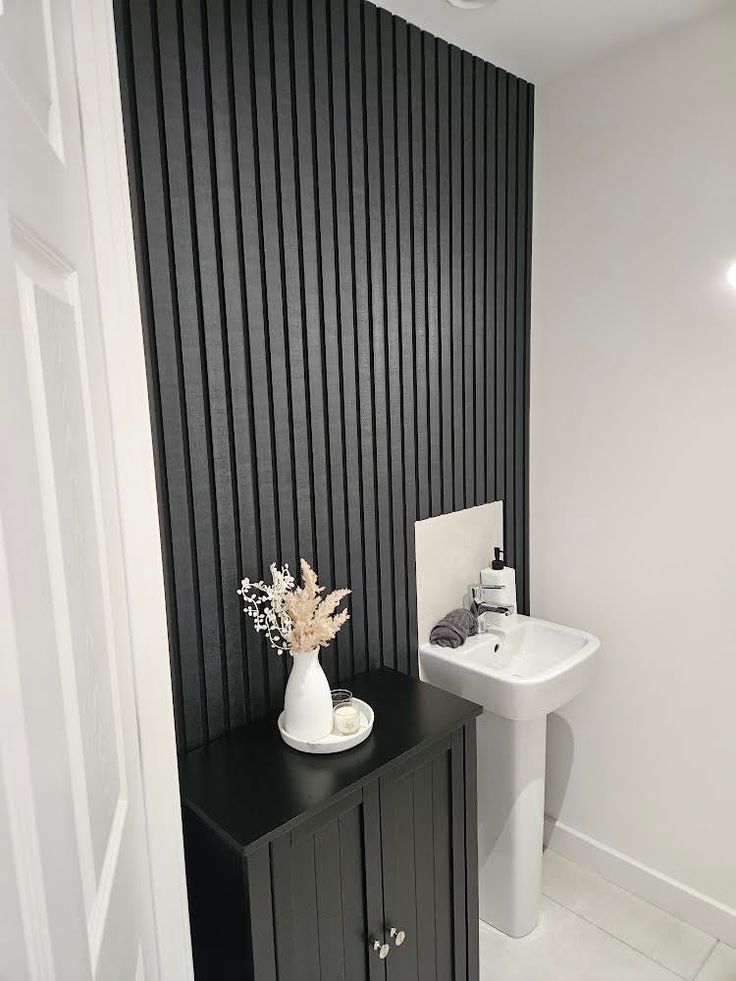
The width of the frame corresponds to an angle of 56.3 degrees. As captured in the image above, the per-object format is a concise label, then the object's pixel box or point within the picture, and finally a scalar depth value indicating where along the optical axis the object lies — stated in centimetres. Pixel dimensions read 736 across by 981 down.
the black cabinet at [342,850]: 128
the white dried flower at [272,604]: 155
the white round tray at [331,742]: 147
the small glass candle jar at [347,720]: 153
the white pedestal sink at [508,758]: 196
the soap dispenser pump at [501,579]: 217
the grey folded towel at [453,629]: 207
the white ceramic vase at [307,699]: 150
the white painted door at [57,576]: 48
